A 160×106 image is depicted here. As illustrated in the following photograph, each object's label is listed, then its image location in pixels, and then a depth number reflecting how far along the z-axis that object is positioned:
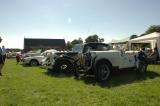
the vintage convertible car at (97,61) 5.17
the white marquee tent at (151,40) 10.15
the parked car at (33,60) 10.51
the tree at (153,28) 42.28
